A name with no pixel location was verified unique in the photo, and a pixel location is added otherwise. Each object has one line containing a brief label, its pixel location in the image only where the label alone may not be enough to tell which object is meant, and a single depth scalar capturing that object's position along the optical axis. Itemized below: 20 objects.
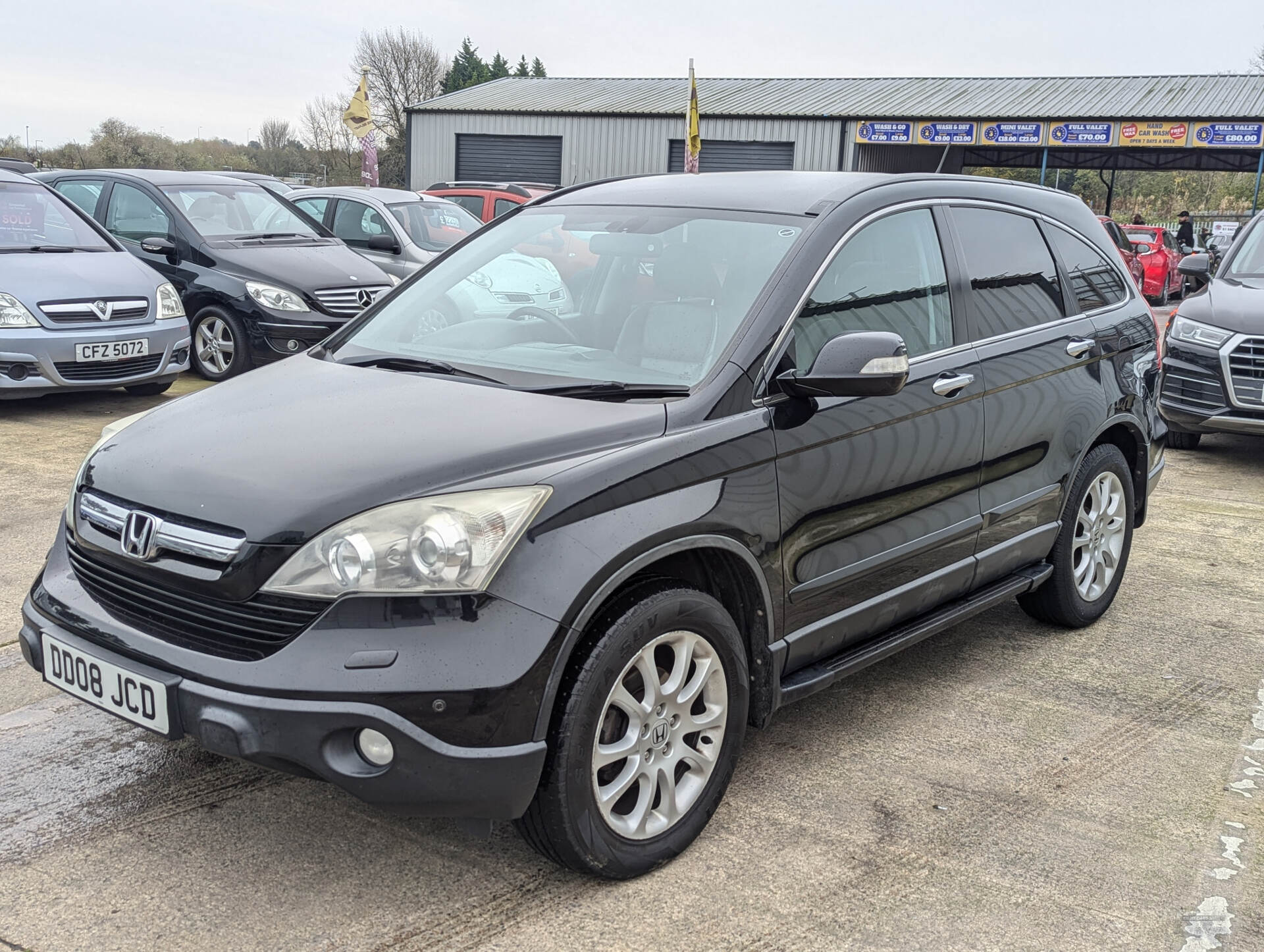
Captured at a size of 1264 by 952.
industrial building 31.84
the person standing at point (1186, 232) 27.33
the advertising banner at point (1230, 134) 30.00
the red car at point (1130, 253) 17.46
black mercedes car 9.52
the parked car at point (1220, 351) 7.78
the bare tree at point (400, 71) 76.12
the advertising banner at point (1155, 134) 30.80
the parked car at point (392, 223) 11.70
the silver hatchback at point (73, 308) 7.88
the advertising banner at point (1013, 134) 32.28
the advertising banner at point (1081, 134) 31.58
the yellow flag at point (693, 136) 23.11
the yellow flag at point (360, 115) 28.91
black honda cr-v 2.51
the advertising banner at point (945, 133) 33.12
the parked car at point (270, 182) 14.00
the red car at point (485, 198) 15.84
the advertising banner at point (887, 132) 33.84
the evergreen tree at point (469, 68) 82.56
